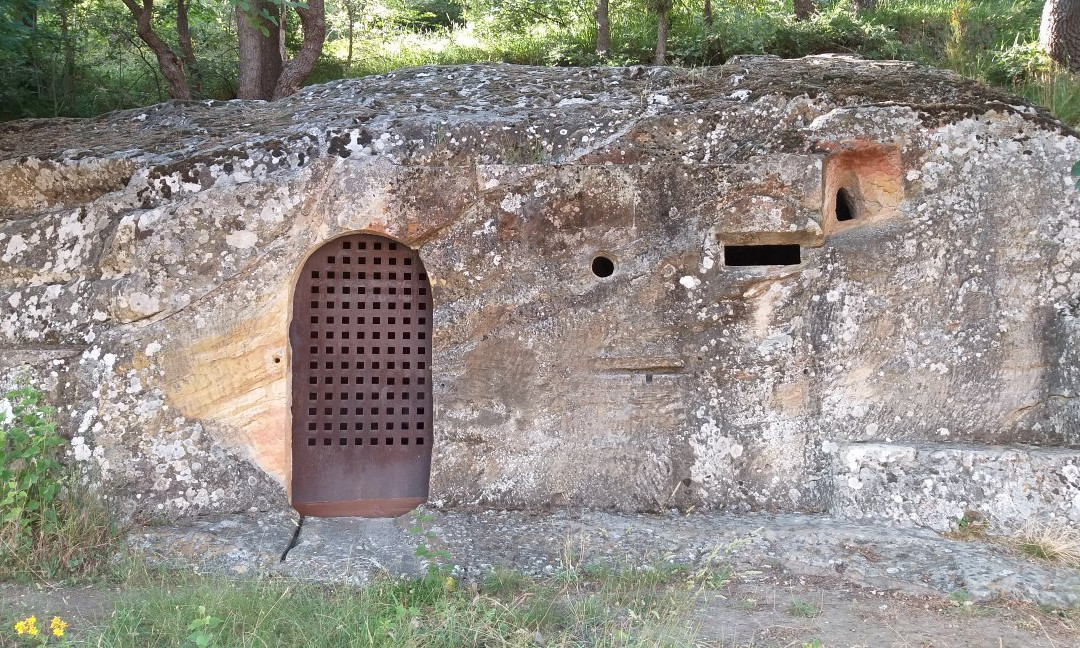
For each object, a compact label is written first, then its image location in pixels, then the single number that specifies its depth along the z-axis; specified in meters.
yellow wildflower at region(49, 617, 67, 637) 2.89
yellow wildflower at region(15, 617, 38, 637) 2.96
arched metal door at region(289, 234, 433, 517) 5.10
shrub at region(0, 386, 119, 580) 4.25
